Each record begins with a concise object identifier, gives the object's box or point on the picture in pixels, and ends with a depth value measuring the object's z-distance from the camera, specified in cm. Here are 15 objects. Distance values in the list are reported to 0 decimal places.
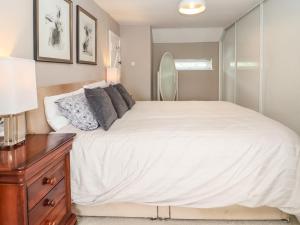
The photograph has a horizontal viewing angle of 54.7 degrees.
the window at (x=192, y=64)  717
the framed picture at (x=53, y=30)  235
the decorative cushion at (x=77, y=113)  226
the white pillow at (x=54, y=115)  223
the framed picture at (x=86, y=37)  332
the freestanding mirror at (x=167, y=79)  688
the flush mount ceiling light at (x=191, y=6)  328
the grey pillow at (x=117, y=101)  289
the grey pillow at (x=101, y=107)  228
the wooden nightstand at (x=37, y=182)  120
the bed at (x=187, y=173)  192
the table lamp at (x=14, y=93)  138
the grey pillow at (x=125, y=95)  364
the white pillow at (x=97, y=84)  332
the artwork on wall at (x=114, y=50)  510
